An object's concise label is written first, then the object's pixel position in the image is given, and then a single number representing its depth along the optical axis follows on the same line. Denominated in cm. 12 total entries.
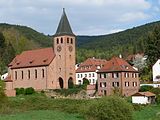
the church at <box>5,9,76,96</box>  6801
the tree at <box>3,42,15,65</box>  10000
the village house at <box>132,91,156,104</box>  5029
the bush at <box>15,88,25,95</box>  6454
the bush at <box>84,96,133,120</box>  2966
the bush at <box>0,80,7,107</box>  4165
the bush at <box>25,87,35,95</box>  6378
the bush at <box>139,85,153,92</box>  5768
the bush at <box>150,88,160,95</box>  5373
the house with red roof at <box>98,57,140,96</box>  6057
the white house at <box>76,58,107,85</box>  8101
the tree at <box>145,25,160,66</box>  7190
